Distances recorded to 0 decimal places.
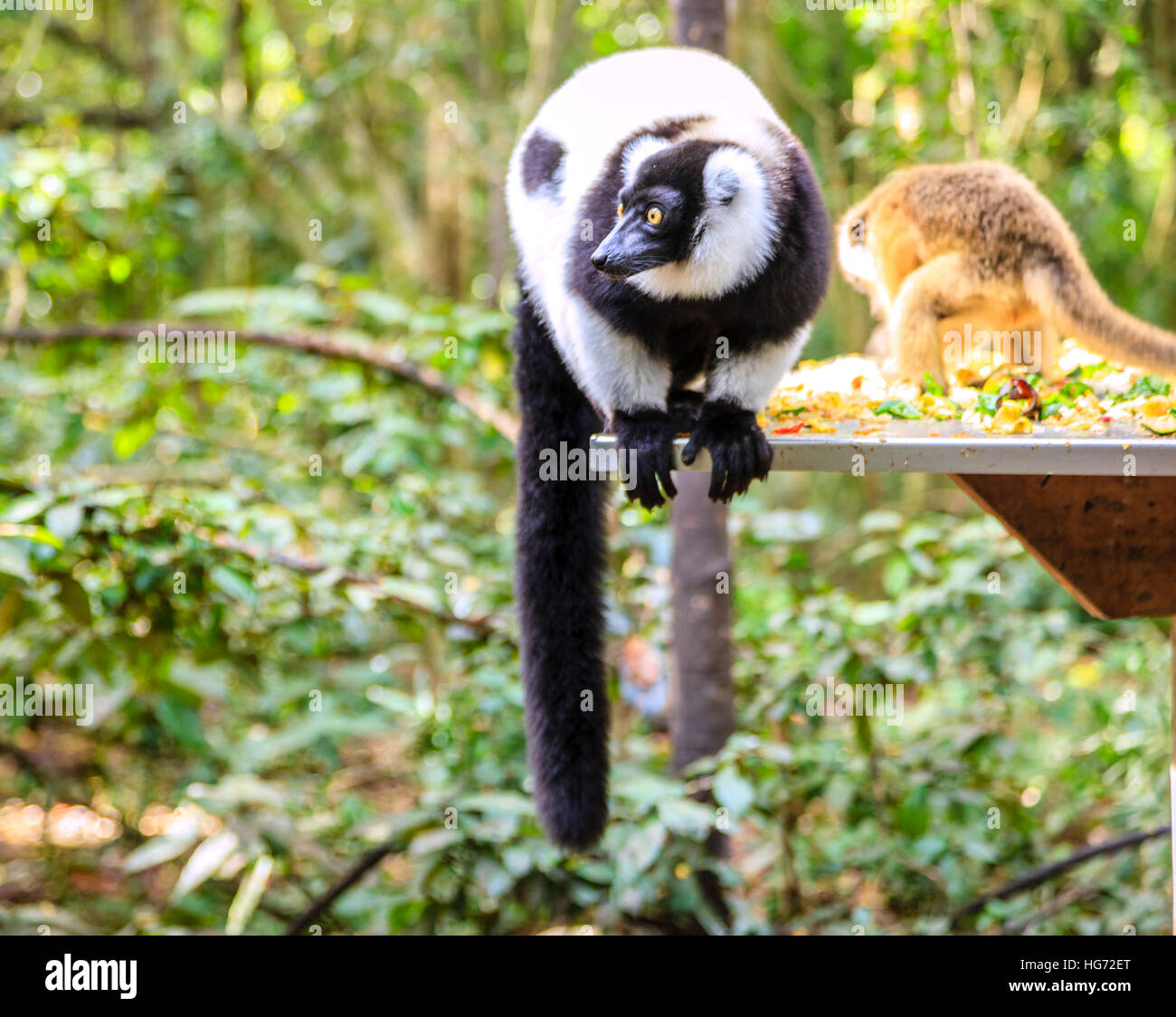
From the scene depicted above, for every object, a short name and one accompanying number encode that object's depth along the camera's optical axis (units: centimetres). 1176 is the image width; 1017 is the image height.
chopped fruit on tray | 223
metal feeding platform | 215
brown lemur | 270
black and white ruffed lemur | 234
